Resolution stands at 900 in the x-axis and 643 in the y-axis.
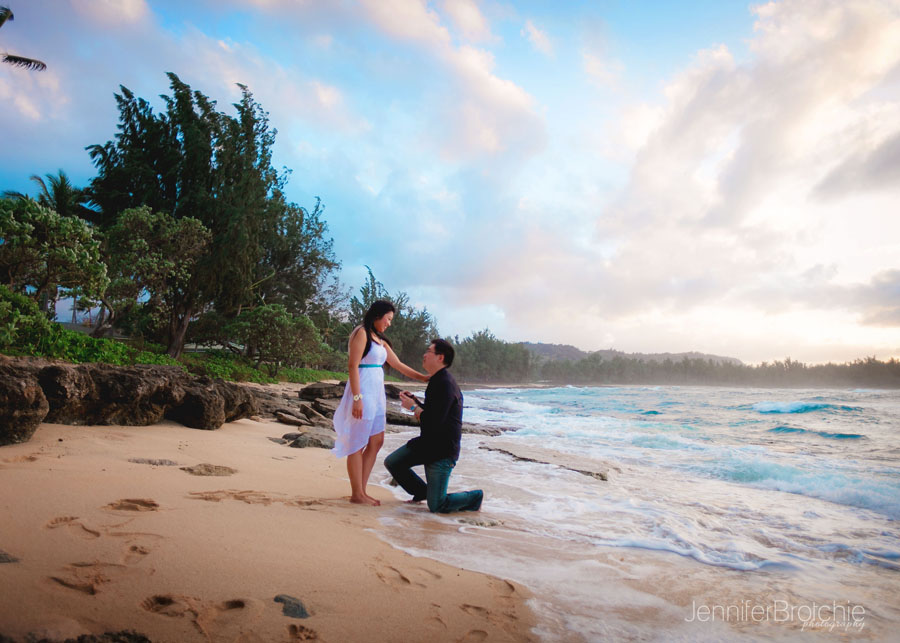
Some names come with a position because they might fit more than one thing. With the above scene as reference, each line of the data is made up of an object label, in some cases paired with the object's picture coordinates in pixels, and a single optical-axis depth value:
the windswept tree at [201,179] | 19.41
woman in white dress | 4.14
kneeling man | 4.20
